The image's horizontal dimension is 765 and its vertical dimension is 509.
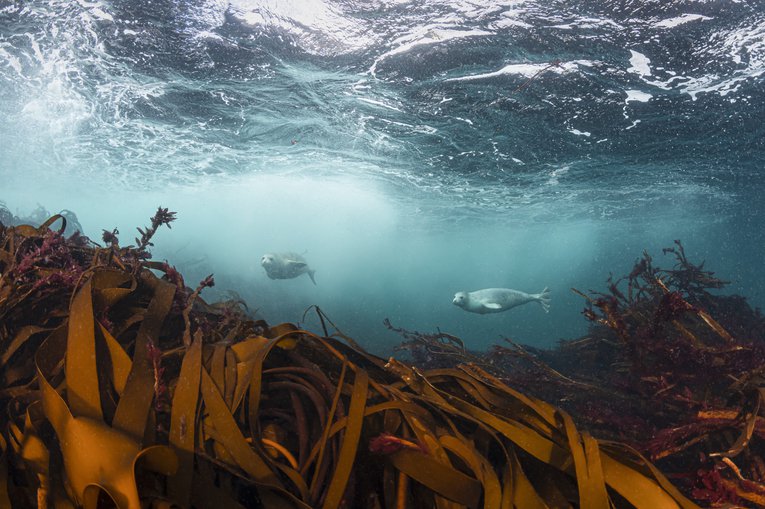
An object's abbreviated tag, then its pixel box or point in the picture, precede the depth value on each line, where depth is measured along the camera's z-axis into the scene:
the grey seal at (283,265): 12.58
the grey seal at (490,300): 10.27
